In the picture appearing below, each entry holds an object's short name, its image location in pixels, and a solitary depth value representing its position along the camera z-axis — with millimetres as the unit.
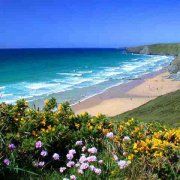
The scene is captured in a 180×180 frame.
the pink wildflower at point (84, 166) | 2576
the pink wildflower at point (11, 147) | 2785
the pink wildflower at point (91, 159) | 2649
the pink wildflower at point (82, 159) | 2679
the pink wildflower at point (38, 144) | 2947
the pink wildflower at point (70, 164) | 2721
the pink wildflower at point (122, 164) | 2576
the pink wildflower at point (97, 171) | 2555
